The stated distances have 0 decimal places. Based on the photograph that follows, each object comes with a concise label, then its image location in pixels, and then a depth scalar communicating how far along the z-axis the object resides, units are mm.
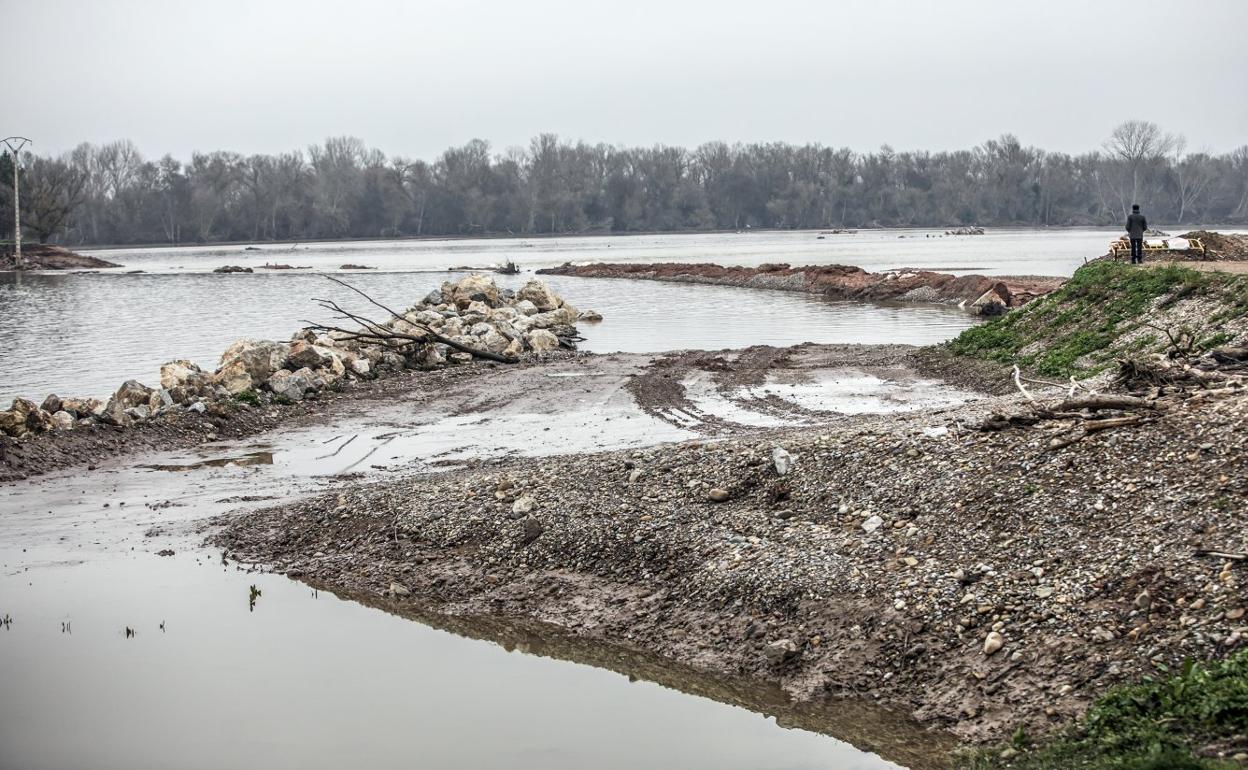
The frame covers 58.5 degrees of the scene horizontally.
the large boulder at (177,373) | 19828
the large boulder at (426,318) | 30984
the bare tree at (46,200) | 103250
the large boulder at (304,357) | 21766
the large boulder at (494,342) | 26844
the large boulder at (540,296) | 37844
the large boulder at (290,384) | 20172
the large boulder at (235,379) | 19766
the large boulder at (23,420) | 16375
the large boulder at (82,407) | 17578
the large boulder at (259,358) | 20453
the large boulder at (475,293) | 36972
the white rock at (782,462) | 10570
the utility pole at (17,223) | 92188
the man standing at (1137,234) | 25656
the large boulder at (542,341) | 27859
